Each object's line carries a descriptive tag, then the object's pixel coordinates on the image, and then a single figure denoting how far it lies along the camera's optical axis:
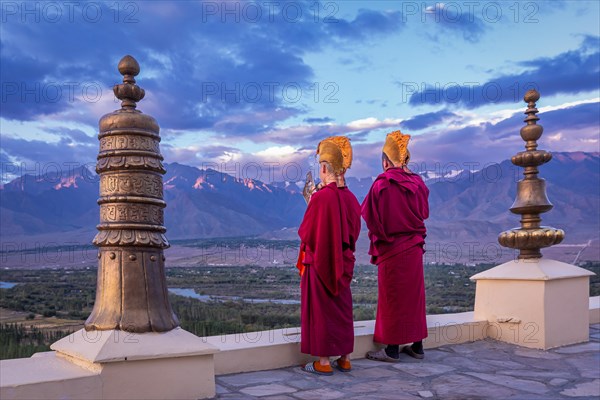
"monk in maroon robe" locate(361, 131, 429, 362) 5.38
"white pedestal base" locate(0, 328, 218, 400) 3.43
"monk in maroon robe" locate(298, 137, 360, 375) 4.83
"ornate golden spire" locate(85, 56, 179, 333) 3.89
